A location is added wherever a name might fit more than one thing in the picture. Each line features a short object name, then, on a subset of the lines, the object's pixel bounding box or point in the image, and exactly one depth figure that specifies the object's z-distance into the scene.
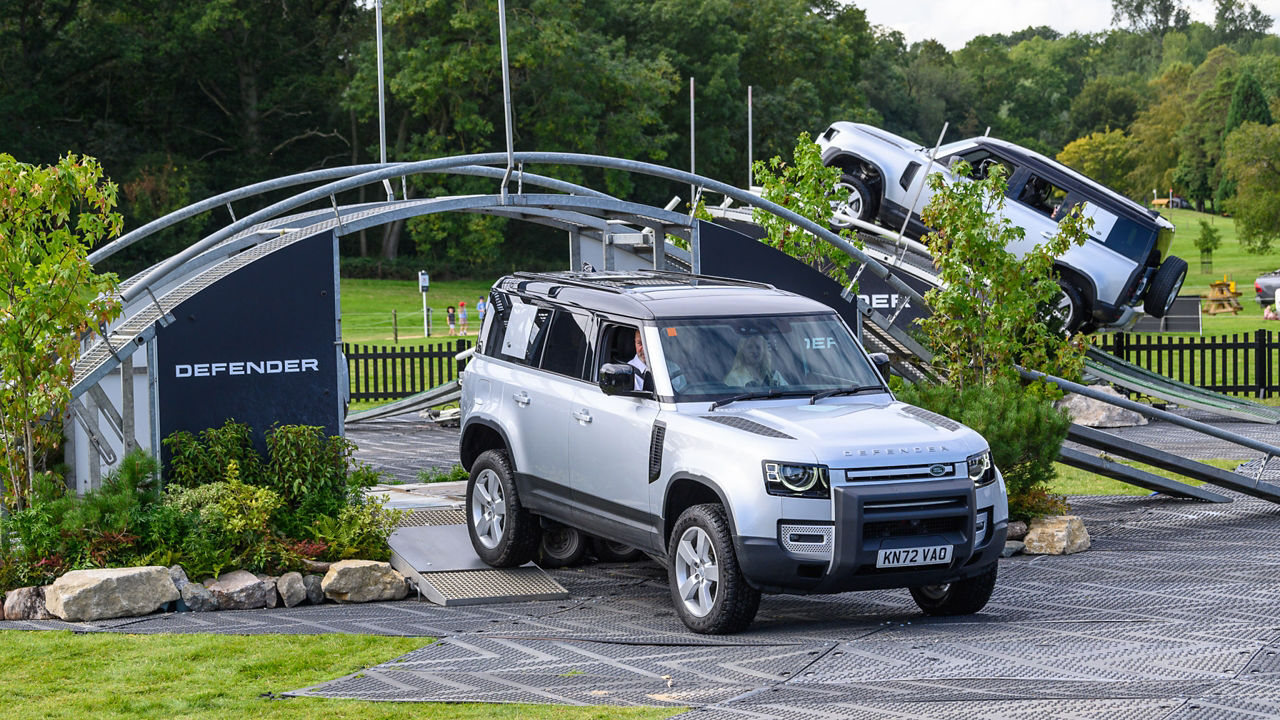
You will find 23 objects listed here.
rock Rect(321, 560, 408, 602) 19.41
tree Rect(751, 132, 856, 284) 30.59
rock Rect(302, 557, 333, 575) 19.70
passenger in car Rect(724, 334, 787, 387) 18.14
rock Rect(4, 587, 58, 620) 18.39
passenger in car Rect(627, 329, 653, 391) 18.00
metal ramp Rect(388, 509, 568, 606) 19.22
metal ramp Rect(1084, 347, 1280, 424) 39.66
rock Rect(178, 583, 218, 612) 18.69
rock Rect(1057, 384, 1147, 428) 39.75
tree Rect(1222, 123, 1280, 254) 100.06
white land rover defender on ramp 41.78
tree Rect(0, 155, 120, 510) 18.89
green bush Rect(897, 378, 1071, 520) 23.09
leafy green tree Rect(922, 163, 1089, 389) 25.25
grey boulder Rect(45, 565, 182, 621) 18.00
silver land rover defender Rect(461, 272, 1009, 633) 15.93
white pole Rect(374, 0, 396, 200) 23.49
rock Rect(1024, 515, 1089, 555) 22.72
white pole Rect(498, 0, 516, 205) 21.49
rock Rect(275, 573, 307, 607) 19.20
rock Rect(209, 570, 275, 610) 18.89
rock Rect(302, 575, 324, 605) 19.50
